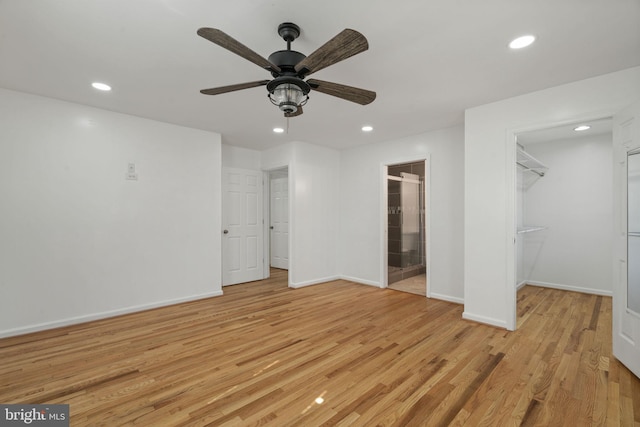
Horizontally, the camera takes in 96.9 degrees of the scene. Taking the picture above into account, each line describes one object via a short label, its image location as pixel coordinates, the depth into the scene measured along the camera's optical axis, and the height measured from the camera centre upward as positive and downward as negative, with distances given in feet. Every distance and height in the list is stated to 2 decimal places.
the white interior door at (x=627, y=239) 7.59 -0.75
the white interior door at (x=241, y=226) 17.57 -0.86
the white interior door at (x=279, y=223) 22.79 -0.81
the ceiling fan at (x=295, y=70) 5.28 +3.04
